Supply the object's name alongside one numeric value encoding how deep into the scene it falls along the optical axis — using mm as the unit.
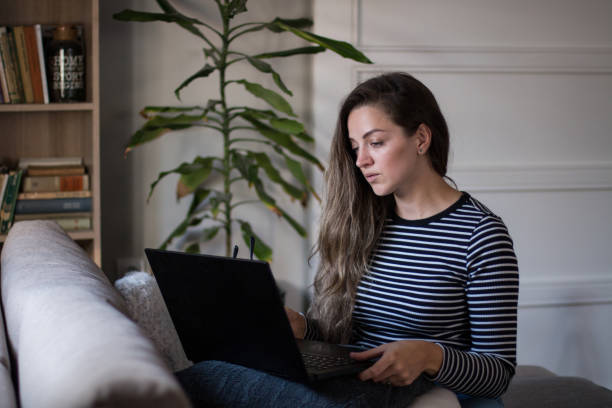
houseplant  2352
